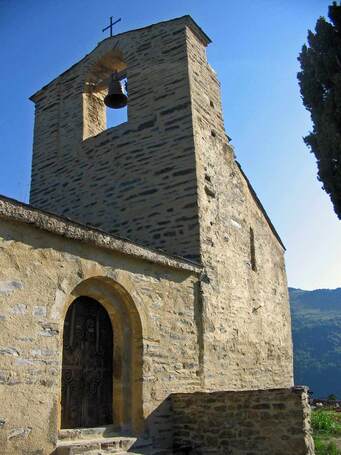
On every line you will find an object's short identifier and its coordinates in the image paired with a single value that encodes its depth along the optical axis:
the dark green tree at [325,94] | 6.95
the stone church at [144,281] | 4.99
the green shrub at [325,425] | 8.82
